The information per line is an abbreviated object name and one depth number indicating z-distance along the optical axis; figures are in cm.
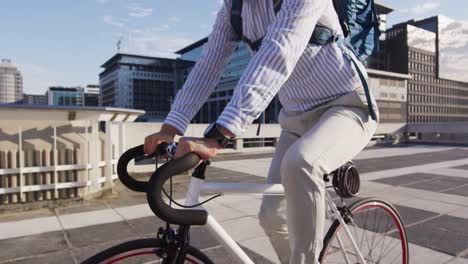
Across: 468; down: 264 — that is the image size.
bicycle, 116
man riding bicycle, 135
